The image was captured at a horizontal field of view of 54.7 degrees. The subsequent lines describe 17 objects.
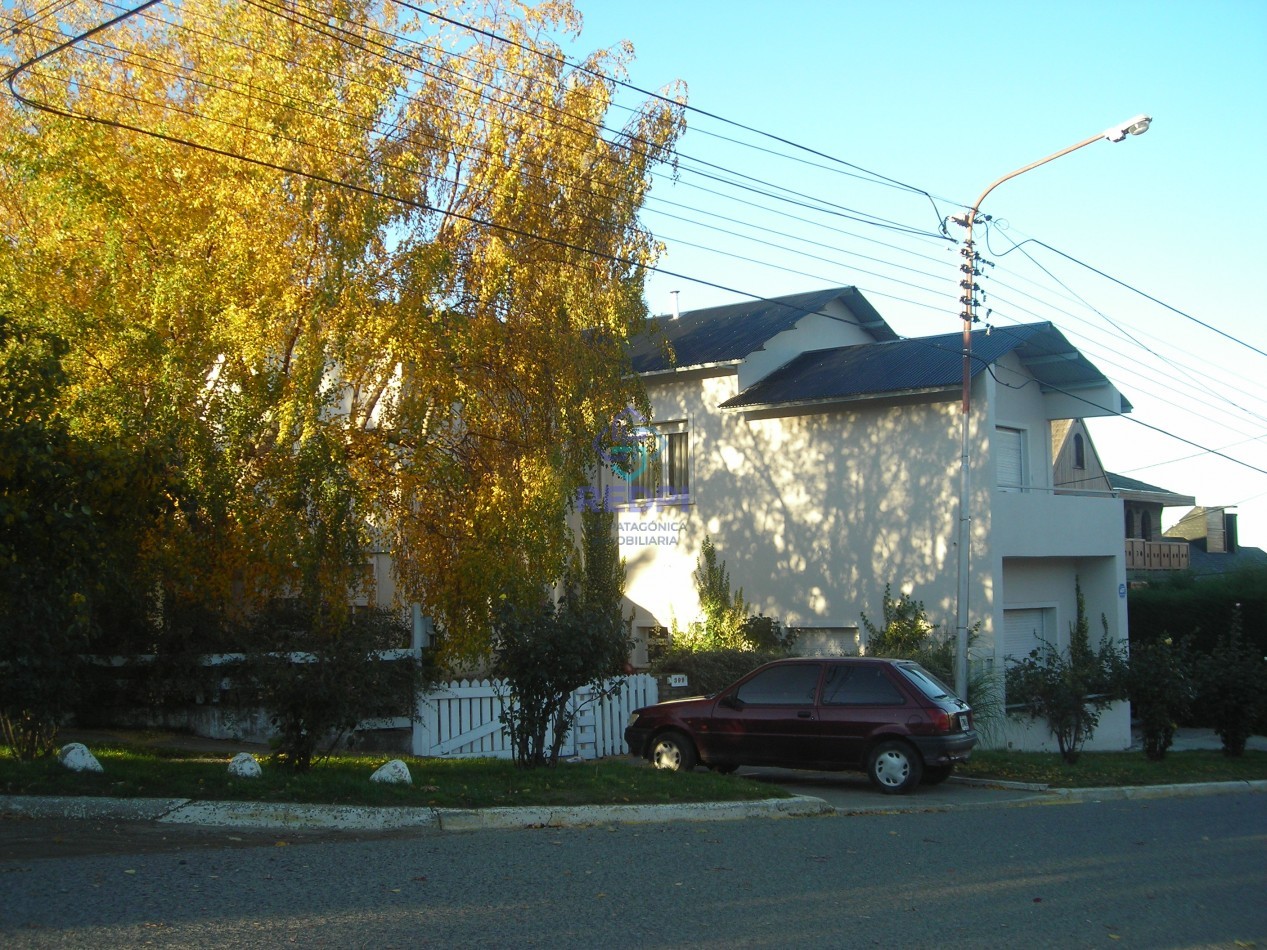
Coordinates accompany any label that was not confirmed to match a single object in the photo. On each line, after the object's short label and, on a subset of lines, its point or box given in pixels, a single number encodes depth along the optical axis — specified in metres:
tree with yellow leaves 13.89
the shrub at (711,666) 19.84
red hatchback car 13.88
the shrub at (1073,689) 17.42
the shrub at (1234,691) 19.69
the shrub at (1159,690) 18.36
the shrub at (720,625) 23.35
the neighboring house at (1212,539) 47.00
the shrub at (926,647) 20.62
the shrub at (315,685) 11.31
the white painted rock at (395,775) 11.39
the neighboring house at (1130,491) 37.31
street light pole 18.50
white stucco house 22.17
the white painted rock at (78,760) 11.21
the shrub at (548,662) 12.68
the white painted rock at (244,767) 11.19
